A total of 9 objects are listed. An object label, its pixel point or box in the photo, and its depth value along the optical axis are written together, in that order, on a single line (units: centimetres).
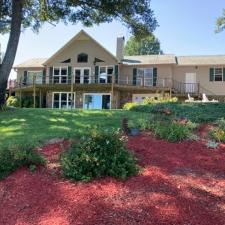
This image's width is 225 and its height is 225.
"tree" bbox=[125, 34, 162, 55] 3491
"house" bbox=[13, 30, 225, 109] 1898
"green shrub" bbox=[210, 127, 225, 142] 557
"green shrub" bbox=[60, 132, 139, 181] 387
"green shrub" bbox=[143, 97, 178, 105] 1022
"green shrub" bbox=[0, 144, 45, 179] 416
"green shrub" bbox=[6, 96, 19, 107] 1923
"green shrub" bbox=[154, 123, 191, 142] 538
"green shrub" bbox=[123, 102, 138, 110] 947
